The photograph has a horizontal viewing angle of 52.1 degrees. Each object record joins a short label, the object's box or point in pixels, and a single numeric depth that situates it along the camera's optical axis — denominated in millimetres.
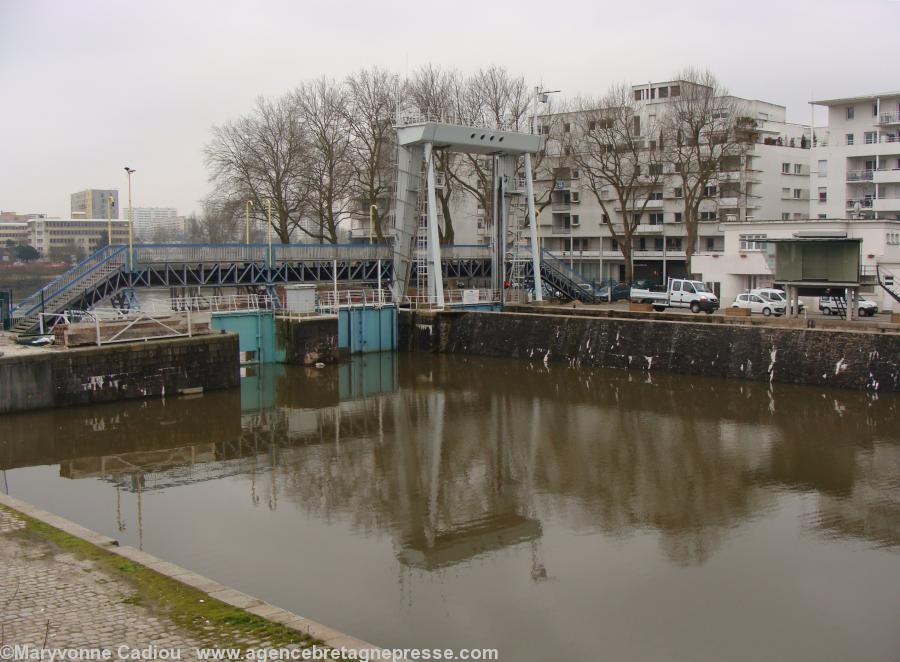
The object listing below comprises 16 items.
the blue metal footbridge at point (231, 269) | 34781
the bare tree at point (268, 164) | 54125
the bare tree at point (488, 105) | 54094
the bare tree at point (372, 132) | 53406
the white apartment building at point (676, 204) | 60469
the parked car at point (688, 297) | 43562
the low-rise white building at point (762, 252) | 41250
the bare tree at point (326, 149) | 54094
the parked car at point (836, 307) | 38594
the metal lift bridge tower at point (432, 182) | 40688
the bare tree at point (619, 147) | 56188
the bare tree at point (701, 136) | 52781
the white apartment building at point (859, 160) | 53688
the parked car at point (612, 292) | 54156
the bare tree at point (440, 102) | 53375
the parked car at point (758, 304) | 40406
